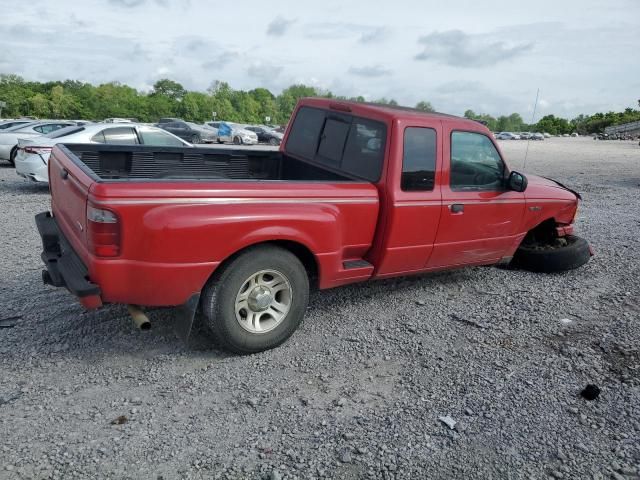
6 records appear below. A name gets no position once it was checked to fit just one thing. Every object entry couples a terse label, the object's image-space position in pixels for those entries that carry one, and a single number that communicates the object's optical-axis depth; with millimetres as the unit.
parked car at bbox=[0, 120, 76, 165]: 14719
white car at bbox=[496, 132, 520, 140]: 83800
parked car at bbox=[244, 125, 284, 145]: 36000
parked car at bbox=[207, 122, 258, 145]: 34500
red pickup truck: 3371
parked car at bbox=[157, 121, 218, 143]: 30734
